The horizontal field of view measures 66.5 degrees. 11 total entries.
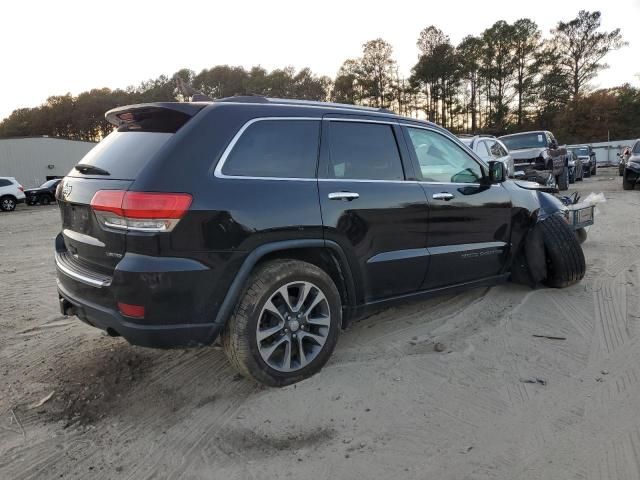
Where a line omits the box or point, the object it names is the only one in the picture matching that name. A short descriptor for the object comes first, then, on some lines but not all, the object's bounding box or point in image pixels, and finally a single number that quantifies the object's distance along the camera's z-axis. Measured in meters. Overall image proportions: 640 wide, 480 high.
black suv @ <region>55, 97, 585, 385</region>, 2.76
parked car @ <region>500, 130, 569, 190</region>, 15.12
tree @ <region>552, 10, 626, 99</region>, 51.91
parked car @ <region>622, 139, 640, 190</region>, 15.88
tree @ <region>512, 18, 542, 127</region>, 54.16
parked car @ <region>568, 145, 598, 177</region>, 26.24
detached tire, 4.96
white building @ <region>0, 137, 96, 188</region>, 37.97
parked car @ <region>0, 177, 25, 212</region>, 23.86
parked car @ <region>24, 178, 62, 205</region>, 27.10
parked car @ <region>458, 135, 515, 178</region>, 10.99
